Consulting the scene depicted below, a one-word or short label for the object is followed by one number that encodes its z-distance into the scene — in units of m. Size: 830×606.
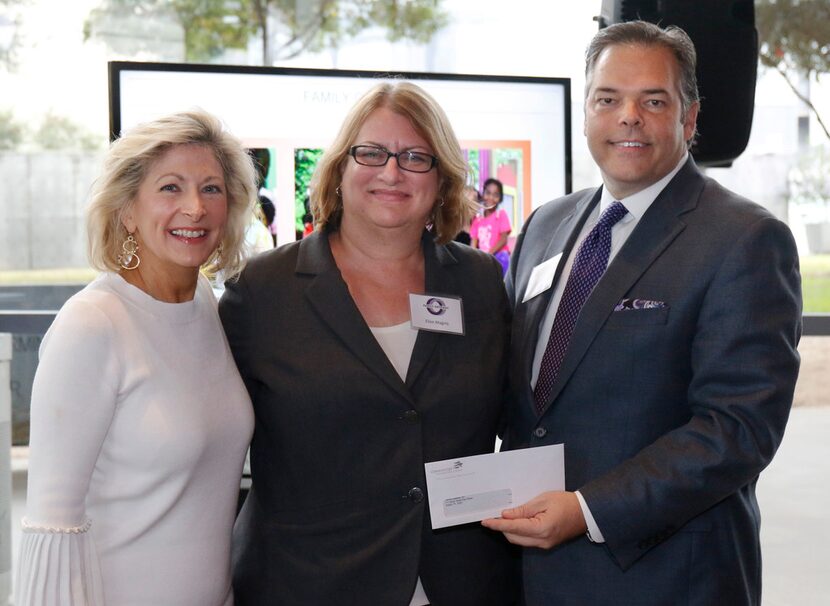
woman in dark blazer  2.19
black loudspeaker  2.93
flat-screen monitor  3.24
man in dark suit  2.02
